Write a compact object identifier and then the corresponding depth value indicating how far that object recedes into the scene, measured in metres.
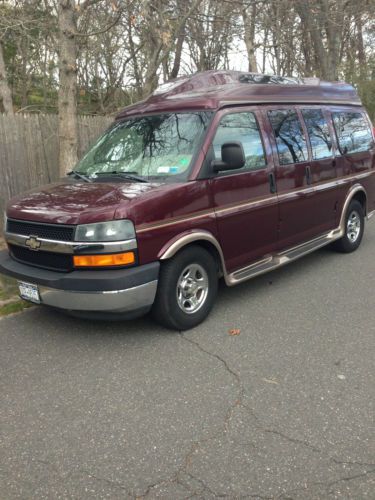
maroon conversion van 3.86
